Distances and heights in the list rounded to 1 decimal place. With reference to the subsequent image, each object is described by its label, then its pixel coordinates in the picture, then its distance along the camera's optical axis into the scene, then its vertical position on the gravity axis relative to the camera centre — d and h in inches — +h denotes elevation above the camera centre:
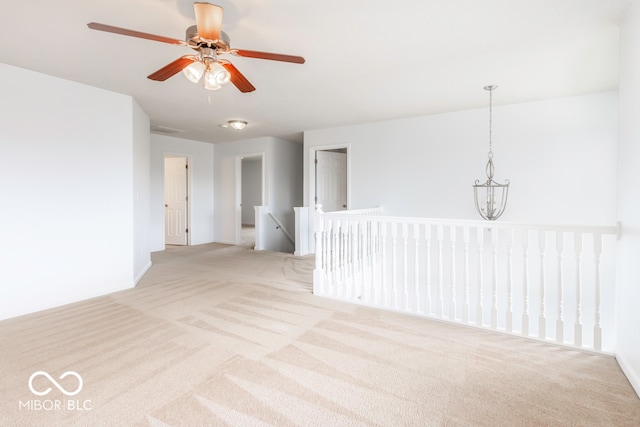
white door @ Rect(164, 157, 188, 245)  273.4 +9.2
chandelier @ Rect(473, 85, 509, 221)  166.2 +7.9
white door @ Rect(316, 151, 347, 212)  238.4 +23.6
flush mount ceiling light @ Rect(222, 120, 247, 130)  195.3 +54.2
